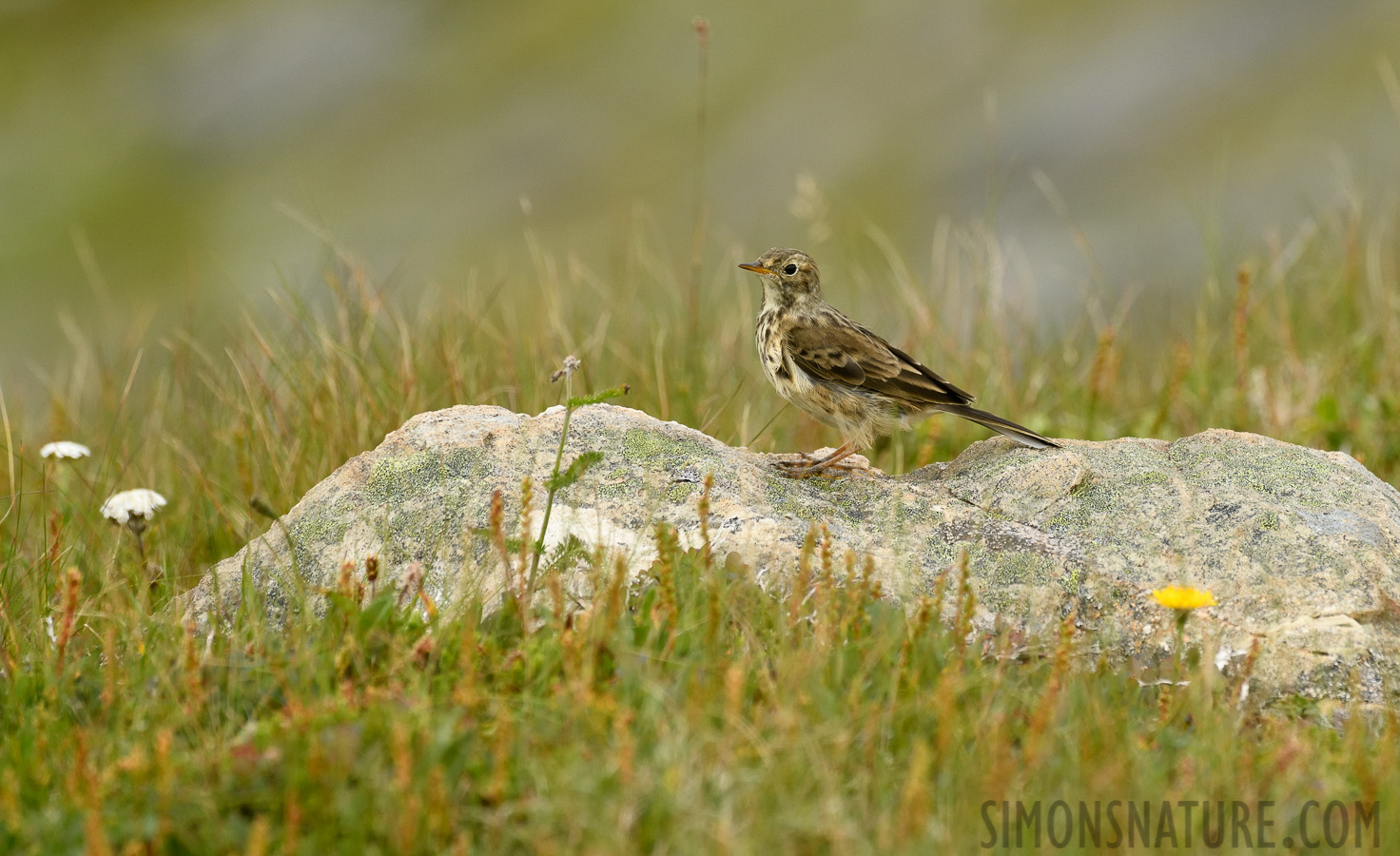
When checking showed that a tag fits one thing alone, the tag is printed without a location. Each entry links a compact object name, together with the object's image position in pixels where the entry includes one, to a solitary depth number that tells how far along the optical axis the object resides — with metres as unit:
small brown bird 10.72
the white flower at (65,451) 10.51
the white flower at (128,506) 9.82
